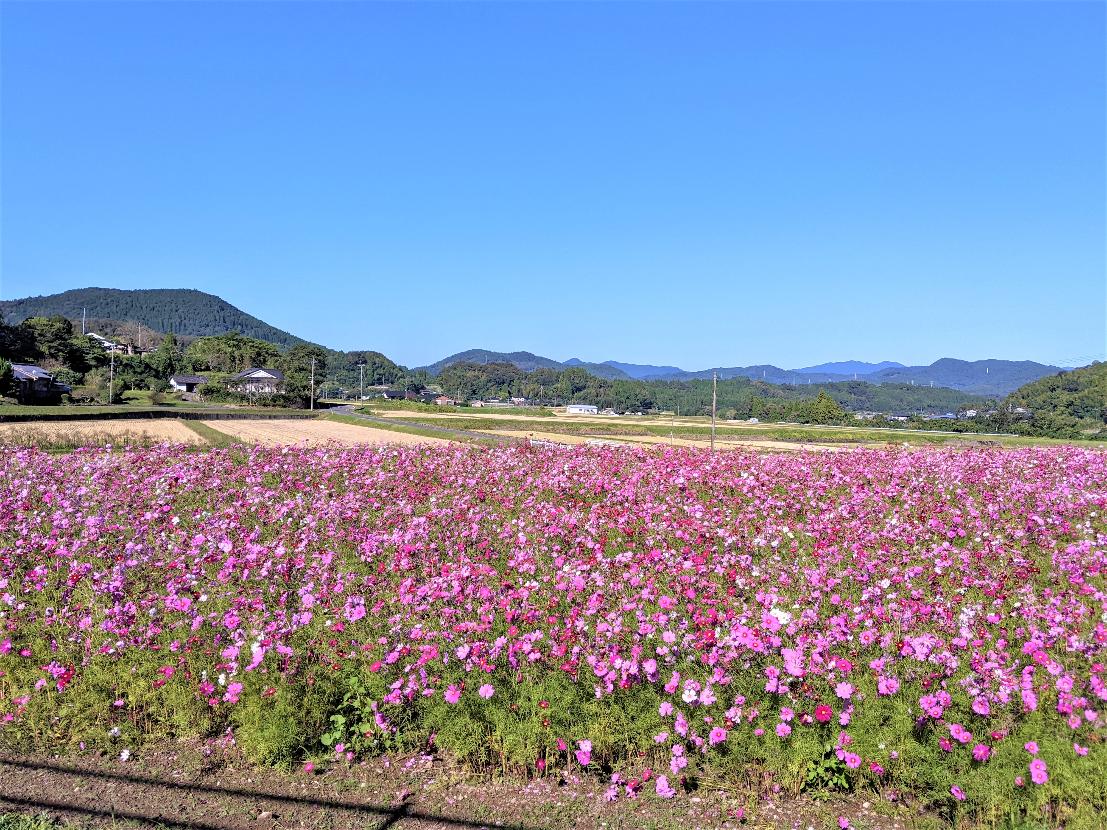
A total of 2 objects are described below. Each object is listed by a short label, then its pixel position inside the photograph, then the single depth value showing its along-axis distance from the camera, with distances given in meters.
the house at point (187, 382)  112.51
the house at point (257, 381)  114.91
